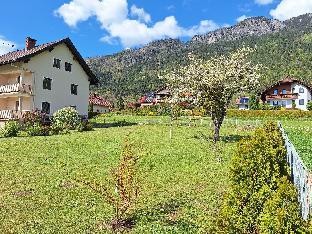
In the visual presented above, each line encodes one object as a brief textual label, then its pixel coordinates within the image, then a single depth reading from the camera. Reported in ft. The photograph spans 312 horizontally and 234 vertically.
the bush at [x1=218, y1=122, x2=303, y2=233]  17.44
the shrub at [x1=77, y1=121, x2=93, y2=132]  74.73
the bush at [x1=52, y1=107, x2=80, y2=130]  76.97
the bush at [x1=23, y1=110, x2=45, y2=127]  77.51
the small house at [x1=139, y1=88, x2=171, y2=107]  221.21
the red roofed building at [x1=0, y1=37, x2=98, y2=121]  87.20
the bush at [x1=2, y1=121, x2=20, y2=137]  67.04
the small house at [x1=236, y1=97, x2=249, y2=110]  211.89
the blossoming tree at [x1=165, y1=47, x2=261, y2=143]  56.50
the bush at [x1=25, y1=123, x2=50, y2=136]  67.76
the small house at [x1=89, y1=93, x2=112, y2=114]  209.52
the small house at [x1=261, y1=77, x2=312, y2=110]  181.92
